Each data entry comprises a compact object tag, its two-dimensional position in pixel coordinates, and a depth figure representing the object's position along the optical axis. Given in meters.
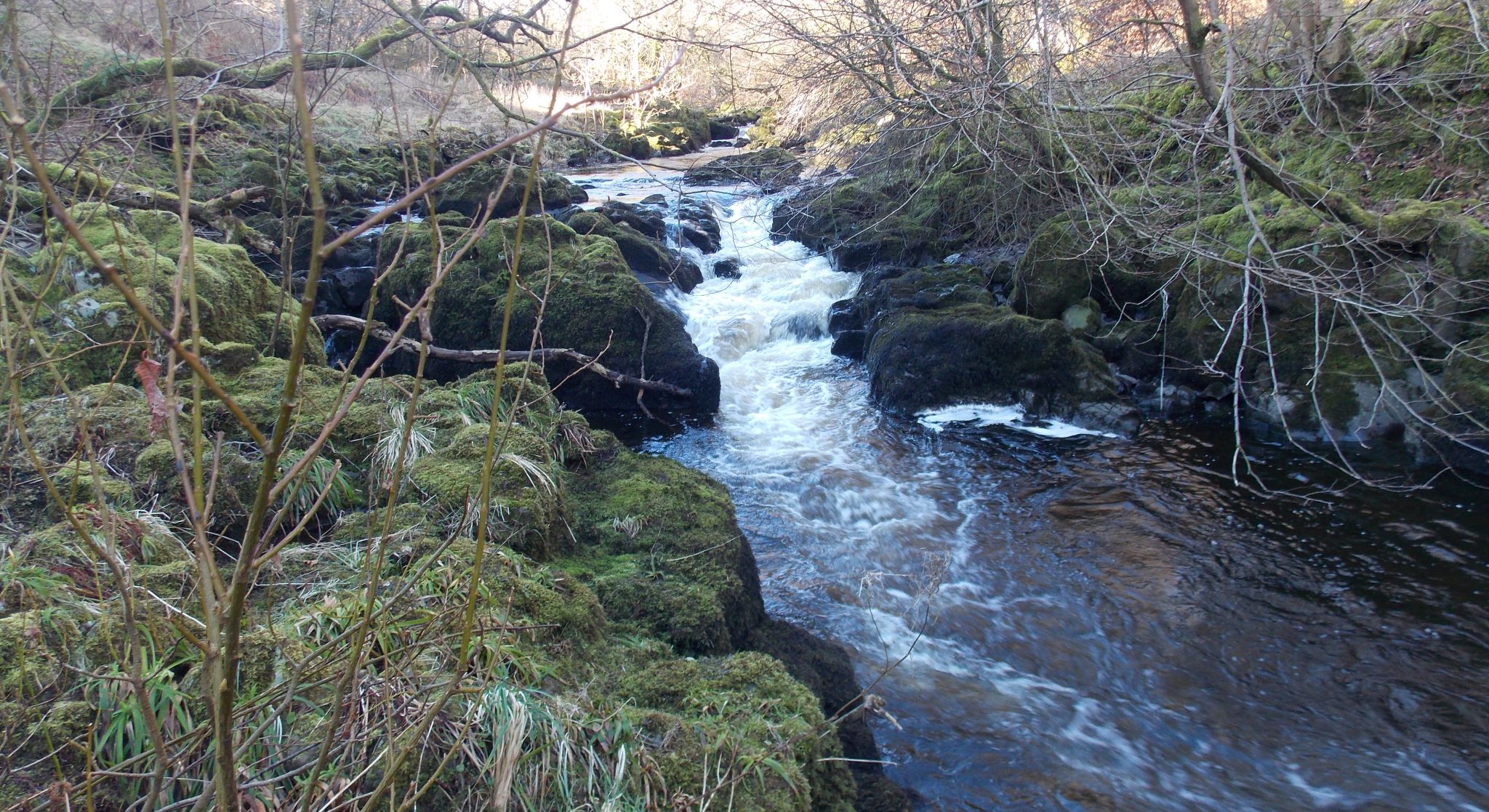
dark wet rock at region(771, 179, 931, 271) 11.67
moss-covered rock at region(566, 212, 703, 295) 11.21
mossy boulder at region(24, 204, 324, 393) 4.35
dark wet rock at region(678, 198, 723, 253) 13.66
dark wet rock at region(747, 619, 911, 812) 3.21
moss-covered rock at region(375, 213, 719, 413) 8.41
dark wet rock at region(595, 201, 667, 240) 12.92
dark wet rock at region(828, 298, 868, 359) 10.21
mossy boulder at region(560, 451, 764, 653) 3.57
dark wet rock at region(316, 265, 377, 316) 9.70
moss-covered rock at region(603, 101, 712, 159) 24.03
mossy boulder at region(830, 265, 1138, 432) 7.98
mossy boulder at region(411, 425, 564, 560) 3.64
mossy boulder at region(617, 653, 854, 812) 2.44
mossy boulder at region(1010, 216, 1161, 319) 9.18
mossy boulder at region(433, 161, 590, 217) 12.03
